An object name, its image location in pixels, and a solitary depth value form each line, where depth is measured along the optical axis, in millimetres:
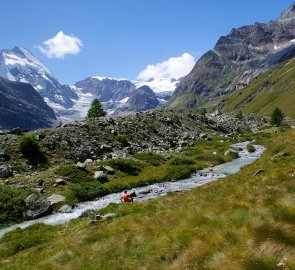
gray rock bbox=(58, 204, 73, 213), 26353
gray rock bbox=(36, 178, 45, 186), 31106
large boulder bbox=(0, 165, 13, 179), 33174
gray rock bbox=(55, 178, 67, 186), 31707
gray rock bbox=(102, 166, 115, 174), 36092
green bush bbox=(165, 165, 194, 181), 37403
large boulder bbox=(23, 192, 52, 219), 25626
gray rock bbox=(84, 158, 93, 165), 39897
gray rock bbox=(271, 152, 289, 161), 28759
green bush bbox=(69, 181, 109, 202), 29706
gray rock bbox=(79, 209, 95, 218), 23110
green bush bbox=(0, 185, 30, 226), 25055
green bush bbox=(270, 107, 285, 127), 102587
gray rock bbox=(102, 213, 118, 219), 19589
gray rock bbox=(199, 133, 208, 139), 65003
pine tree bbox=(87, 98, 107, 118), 84277
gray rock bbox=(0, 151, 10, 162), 36646
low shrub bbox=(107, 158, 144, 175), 37445
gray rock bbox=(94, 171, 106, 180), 34083
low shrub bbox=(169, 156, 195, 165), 41910
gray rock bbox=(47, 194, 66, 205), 27664
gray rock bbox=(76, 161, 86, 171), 35352
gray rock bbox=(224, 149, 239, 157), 49391
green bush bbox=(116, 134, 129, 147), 50194
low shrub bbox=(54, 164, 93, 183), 33343
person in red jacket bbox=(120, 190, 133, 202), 25562
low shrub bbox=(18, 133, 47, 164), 38396
